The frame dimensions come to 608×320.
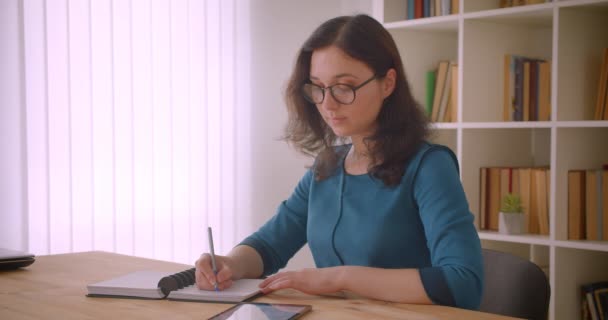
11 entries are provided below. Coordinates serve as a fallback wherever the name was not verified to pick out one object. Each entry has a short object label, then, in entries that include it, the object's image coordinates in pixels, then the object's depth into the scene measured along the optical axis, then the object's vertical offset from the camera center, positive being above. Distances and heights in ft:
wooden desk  4.33 -1.07
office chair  4.83 -1.04
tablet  4.15 -1.03
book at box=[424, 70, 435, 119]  10.56 +0.68
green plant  9.38 -0.90
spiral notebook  4.77 -1.03
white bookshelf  8.72 +0.48
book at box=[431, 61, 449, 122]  10.37 +0.70
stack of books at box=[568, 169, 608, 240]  8.71 -0.84
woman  4.79 -0.52
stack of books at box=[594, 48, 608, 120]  8.73 +0.51
